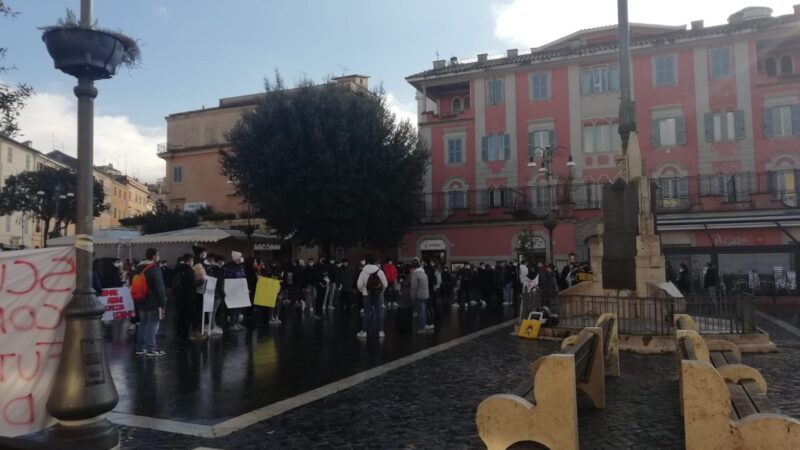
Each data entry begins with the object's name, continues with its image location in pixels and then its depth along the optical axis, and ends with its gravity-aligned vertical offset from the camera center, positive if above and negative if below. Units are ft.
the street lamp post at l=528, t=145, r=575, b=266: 87.22 +14.08
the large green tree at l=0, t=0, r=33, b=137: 27.45 +6.94
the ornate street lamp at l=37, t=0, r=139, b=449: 16.40 -1.50
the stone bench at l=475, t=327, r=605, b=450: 14.98 -4.14
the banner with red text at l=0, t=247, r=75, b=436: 16.96 -2.17
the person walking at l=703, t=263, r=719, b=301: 75.92 -4.38
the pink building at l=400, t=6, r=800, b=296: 104.06 +20.25
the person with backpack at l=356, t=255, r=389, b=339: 41.88 -2.76
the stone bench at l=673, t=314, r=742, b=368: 21.21 -4.04
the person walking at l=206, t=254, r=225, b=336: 43.34 -2.63
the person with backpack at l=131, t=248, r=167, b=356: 34.04 -2.67
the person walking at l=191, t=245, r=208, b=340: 40.19 -3.28
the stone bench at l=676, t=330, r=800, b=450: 12.66 -3.91
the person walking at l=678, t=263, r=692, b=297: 75.87 -4.56
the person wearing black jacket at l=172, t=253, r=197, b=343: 38.68 -2.63
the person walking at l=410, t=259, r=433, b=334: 44.86 -3.28
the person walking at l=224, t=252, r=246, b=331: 44.86 -1.49
